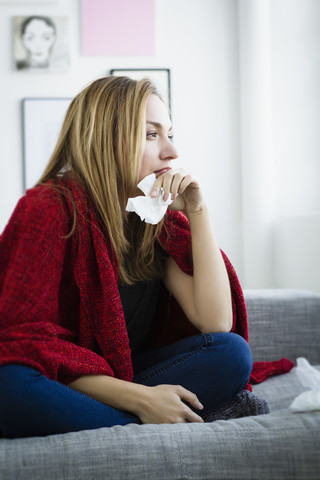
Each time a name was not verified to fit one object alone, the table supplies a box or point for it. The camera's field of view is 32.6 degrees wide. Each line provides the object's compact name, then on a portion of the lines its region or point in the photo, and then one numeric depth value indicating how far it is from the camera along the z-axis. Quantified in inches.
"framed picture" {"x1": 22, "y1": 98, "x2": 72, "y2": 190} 122.1
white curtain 104.2
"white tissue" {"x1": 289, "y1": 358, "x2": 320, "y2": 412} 36.3
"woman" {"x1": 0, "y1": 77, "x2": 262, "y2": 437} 38.8
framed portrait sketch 121.8
